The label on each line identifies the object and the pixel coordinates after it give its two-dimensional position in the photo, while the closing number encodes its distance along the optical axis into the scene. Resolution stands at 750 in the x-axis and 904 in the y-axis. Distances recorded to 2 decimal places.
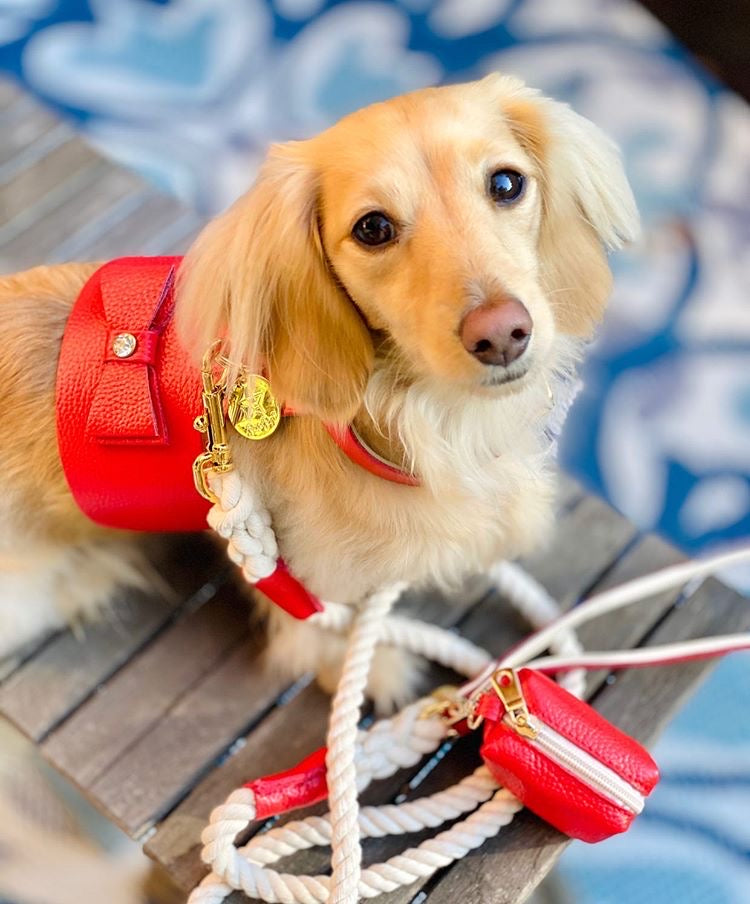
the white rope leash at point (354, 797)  0.61
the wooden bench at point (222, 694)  0.65
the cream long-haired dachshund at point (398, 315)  0.54
